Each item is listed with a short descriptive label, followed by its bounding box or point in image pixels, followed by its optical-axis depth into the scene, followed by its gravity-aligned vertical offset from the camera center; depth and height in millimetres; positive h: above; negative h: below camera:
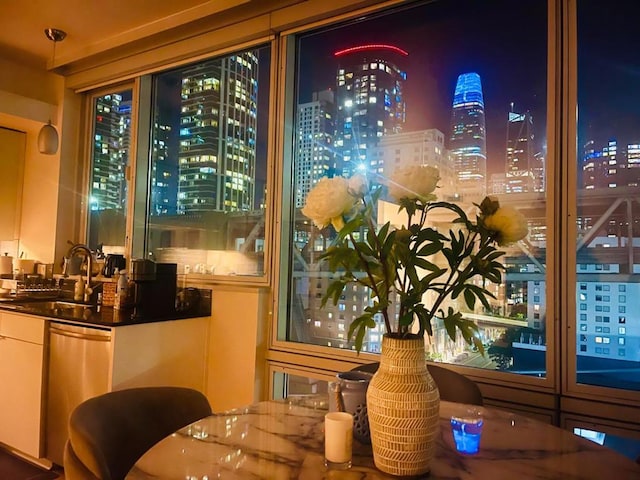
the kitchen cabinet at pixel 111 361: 2436 -550
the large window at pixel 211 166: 3066 +685
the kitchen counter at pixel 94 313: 2521 -310
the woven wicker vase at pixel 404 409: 942 -285
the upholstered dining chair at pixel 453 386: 1700 -429
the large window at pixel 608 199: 1928 +312
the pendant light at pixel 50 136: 3381 +886
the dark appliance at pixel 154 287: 2838 -159
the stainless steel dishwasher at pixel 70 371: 2447 -601
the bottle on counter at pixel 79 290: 3402 -222
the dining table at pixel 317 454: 1000 -438
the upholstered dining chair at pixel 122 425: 1148 -465
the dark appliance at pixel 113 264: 3391 -26
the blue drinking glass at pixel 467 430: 1159 -436
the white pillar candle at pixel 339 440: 1009 -374
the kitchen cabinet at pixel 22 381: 2686 -725
